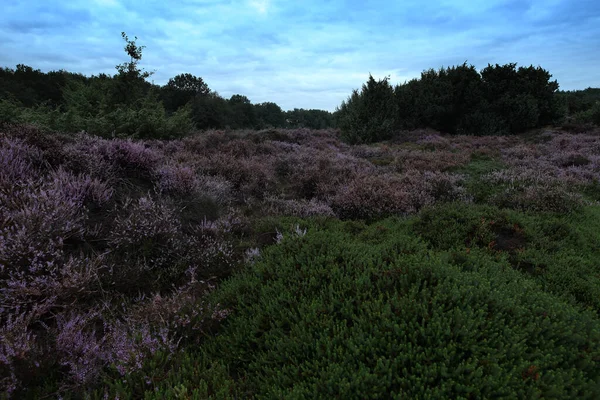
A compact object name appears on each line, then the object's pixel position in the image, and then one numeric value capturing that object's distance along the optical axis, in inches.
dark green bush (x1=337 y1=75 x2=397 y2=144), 909.2
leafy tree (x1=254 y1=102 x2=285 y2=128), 3601.1
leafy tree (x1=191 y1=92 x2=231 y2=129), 1985.7
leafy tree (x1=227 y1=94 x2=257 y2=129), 2588.6
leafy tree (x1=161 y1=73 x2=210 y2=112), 2241.4
